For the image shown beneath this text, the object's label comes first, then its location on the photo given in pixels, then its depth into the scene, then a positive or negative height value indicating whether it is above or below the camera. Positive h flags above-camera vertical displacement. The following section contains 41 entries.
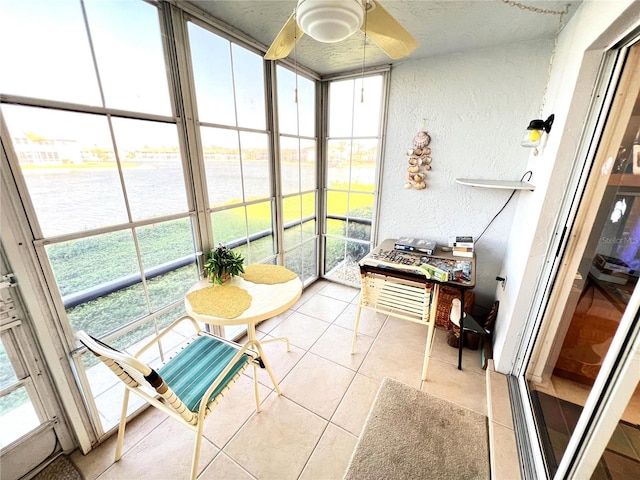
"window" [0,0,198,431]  1.04 +0.01
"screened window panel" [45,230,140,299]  1.18 -0.49
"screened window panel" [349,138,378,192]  2.69 +0.01
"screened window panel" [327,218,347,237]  3.11 -0.77
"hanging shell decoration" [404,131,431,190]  2.36 +0.04
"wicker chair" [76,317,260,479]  0.92 -1.06
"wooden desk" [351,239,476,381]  1.72 -0.85
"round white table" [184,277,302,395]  1.35 -0.81
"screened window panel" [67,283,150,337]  1.27 -0.80
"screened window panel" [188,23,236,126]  1.59 +0.57
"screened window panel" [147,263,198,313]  1.56 -0.80
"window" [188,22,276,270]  1.67 +0.18
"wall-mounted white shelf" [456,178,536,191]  1.77 -0.13
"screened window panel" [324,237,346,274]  3.21 -1.13
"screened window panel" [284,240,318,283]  2.83 -1.12
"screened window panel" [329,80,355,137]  2.66 +0.60
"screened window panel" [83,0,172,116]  1.19 +0.54
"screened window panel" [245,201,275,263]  2.20 -0.61
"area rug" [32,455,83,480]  1.23 -1.52
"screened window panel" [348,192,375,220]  2.84 -0.45
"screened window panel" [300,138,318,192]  2.71 -0.01
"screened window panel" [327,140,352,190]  2.83 +0.02
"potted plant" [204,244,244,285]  1.69 -0.68
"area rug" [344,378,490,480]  1.28 -1.51
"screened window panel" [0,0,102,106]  0.97 +0.44
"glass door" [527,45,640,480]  0.90 -0.66
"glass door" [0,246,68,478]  1.08 -1.08
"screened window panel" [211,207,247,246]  1.89 -0.48
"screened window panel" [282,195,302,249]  2.60 -0.59
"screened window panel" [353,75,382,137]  2.51 +0.57
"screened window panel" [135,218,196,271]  1.46 -0.49
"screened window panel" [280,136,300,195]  2.42 -0.01
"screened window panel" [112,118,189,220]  1.33 -0.03
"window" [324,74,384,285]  2.62 -0.07
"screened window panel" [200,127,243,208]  1.73 -0.02
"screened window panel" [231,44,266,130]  1.87 +0.58
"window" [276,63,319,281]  2.37 -0.05
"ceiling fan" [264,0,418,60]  0.84 +0.52
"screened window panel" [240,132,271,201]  2.02 -0.01
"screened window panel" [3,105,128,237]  1.04 -0.03
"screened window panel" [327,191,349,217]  2.99 -0.46
